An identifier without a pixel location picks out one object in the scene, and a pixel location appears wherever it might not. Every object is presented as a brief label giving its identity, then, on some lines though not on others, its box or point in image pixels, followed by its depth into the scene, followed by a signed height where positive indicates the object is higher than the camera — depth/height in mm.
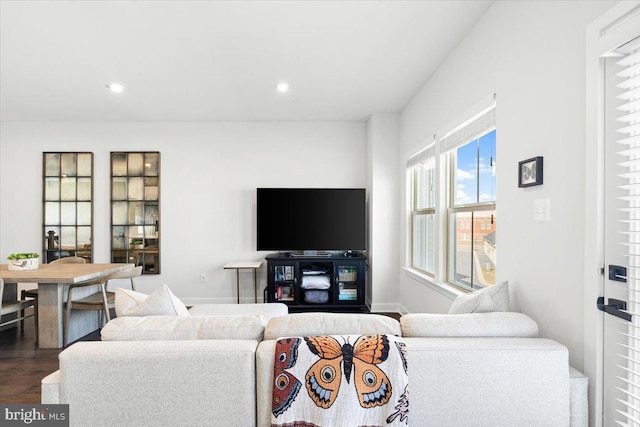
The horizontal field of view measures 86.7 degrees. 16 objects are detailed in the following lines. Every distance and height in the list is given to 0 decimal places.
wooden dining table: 3236 -833
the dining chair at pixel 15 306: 3255 -958
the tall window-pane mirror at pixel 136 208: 4926 +62
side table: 4463 -716
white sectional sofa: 1384 -711
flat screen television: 4648 -66
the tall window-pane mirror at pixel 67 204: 4906 +111
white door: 1262 -79
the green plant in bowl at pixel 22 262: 3619 -544
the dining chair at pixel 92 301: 3361 -904
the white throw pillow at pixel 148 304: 1812 -499
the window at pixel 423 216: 3643 -19
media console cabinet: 4551 -945
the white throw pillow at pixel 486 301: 1804 -472
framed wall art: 1773 +235
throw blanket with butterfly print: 1330 -689
